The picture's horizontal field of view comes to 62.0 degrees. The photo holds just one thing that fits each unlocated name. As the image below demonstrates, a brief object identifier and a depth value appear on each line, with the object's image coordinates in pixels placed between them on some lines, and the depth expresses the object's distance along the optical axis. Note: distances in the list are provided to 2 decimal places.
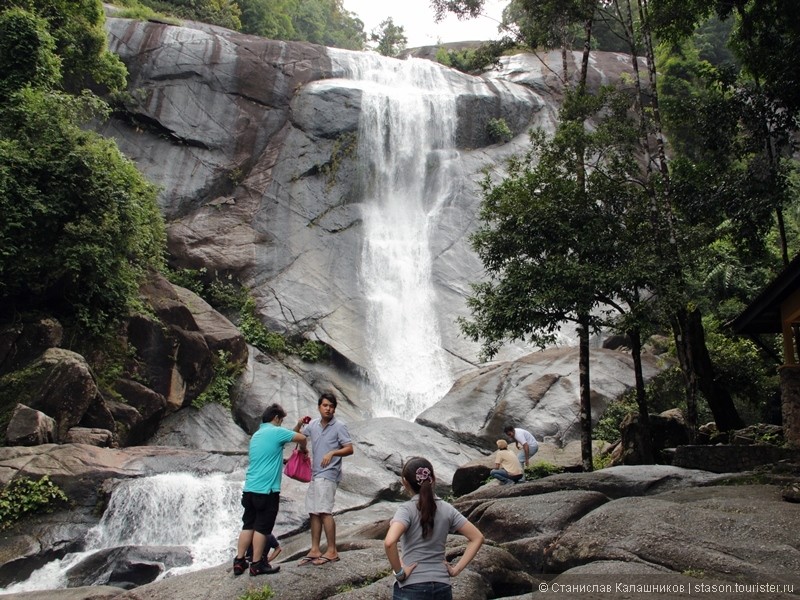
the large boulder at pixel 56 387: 13.44
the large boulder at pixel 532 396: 18.89
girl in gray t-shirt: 4.30
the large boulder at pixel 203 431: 17.69
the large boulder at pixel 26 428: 12.46
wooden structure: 11.27
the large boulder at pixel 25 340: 14.16
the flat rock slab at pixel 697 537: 5.98
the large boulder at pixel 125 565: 10.38
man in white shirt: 12.58
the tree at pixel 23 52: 17.48
